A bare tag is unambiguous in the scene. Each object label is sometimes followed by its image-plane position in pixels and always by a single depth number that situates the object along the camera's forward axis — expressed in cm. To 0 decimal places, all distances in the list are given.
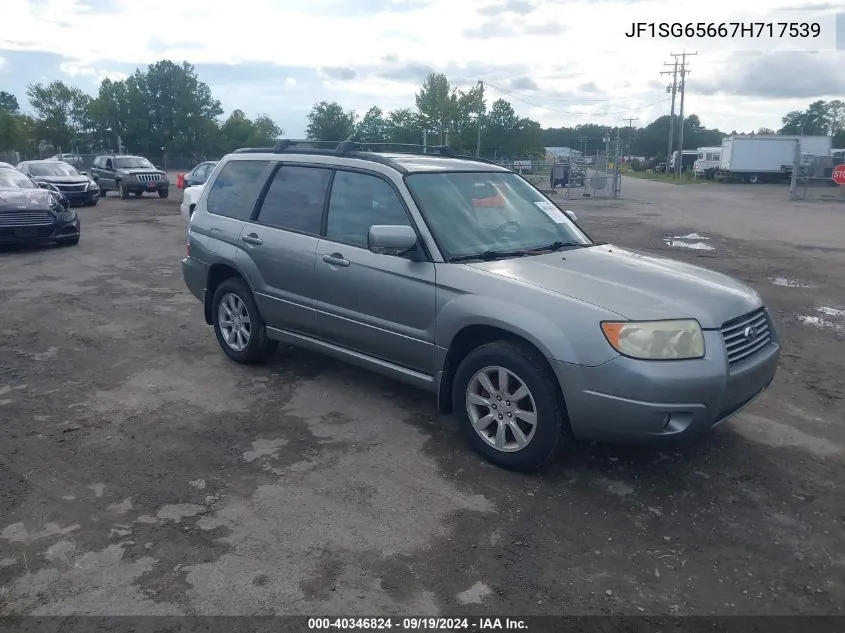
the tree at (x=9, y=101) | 11938
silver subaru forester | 396
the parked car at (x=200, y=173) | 2286
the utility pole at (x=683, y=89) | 6469
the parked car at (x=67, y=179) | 2372
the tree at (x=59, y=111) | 7356
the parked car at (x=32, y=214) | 1295
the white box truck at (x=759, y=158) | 4912
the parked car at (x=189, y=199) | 1513
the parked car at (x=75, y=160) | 4008
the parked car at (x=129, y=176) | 2827
